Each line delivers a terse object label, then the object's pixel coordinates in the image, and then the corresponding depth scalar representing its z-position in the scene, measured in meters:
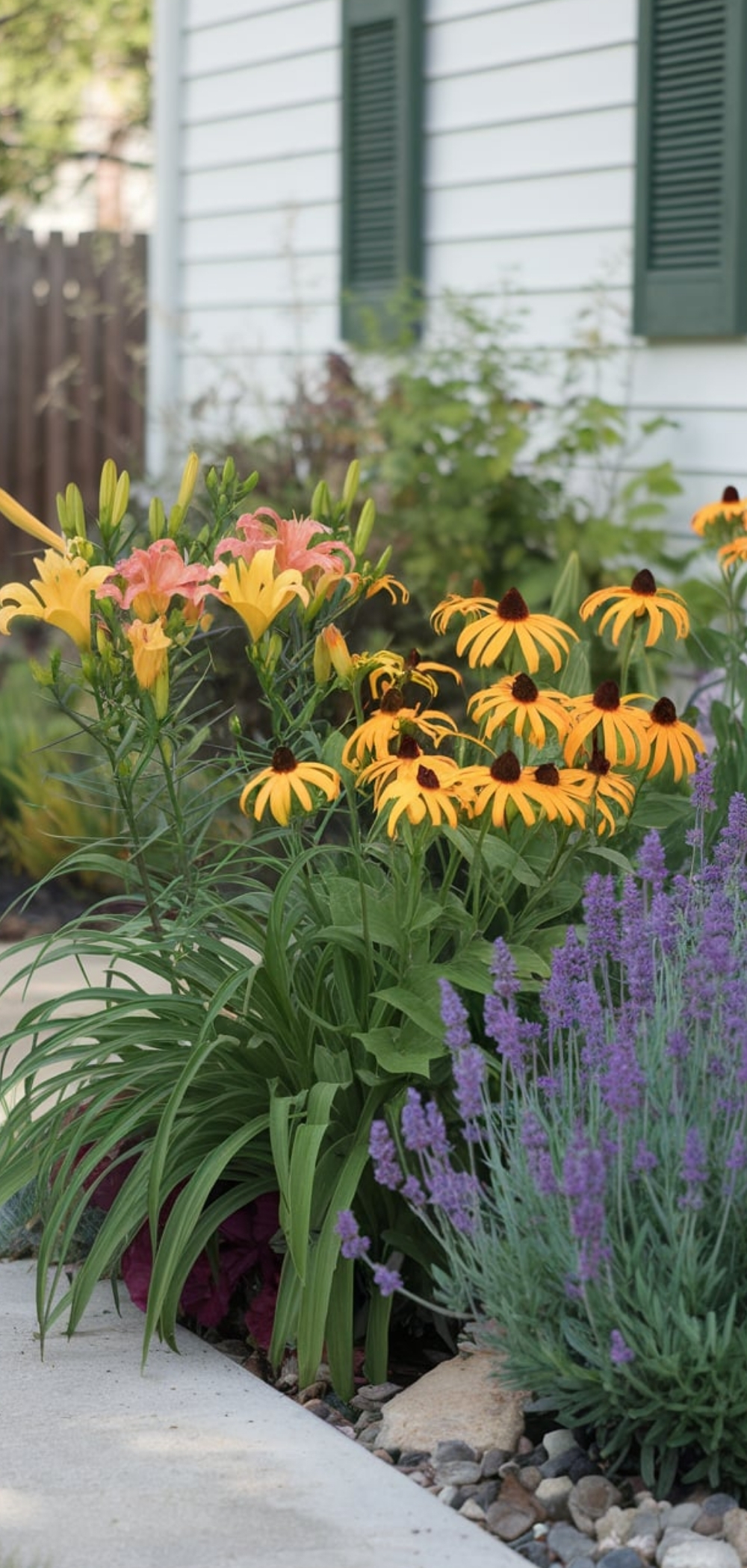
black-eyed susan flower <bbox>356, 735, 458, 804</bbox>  2.82
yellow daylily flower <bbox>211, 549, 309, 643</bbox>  2.86
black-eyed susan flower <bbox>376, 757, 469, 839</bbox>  2.73
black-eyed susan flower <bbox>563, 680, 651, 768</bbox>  2.99
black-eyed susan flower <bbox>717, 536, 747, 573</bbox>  3.71
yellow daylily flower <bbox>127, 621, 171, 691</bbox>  2.85
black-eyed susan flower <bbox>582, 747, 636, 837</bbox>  2.98
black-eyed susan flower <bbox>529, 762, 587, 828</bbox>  2.83
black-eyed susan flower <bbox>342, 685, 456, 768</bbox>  2.96
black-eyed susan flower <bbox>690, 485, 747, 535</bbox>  3.94
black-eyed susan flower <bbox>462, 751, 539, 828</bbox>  2.81
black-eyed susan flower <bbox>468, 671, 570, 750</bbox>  2.91
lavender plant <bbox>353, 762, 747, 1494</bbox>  2.42
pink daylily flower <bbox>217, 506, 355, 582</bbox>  2.96
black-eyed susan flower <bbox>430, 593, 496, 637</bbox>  3.25
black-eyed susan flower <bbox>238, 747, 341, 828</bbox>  2.79
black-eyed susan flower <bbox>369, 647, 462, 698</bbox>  3.12
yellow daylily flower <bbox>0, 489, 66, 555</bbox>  2.98
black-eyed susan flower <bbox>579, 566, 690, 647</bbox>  3.26
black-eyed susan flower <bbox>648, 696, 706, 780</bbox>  3.07
